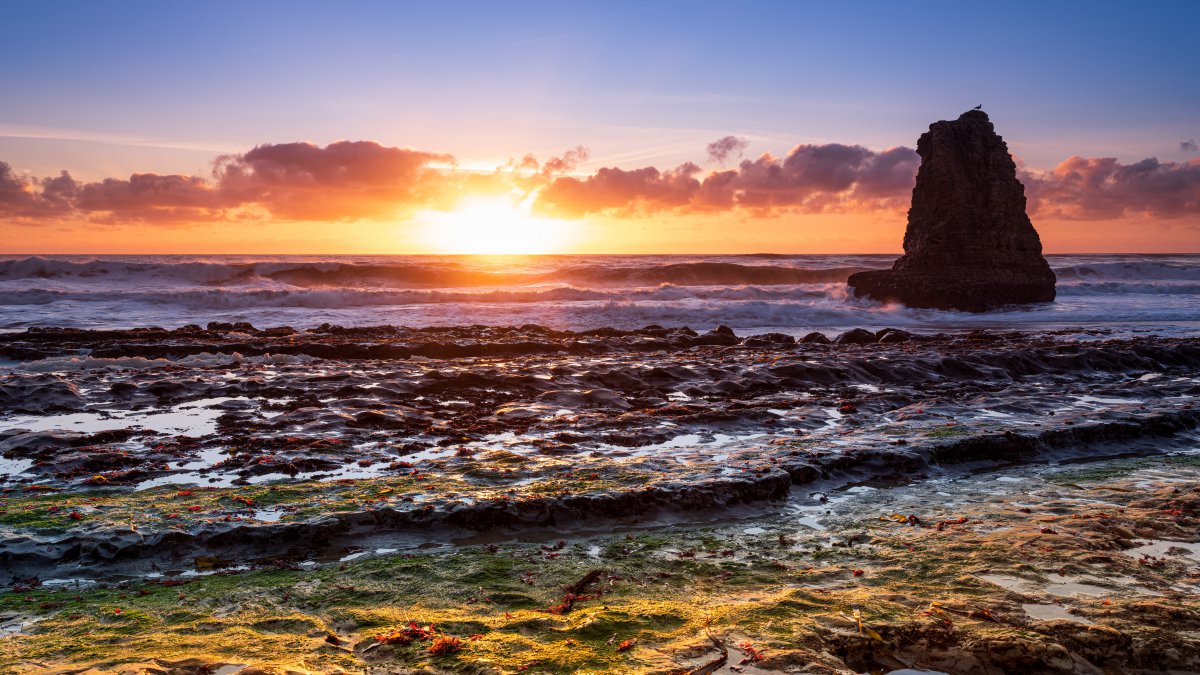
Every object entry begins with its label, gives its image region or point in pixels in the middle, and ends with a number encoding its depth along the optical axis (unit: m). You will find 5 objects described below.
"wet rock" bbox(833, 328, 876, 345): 20.61
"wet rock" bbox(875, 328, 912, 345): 20.72
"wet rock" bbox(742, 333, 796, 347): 19.93
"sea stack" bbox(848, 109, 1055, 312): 37.44
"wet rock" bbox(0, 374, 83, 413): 10.34
